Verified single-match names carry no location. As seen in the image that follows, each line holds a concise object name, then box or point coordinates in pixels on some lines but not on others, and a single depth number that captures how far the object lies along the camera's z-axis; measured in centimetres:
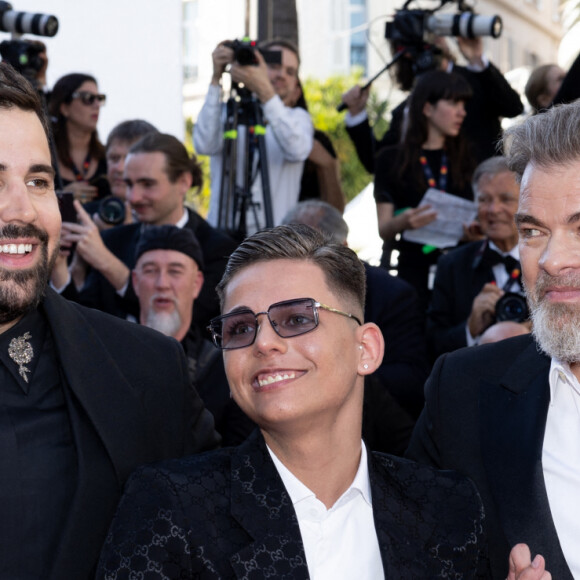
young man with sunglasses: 225
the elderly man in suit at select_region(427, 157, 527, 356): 522
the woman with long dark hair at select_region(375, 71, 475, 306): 586
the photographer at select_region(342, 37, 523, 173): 627
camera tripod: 583
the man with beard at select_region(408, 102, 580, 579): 253
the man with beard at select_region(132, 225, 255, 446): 471
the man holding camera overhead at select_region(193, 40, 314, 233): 570
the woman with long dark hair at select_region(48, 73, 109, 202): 617
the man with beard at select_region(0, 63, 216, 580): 242
